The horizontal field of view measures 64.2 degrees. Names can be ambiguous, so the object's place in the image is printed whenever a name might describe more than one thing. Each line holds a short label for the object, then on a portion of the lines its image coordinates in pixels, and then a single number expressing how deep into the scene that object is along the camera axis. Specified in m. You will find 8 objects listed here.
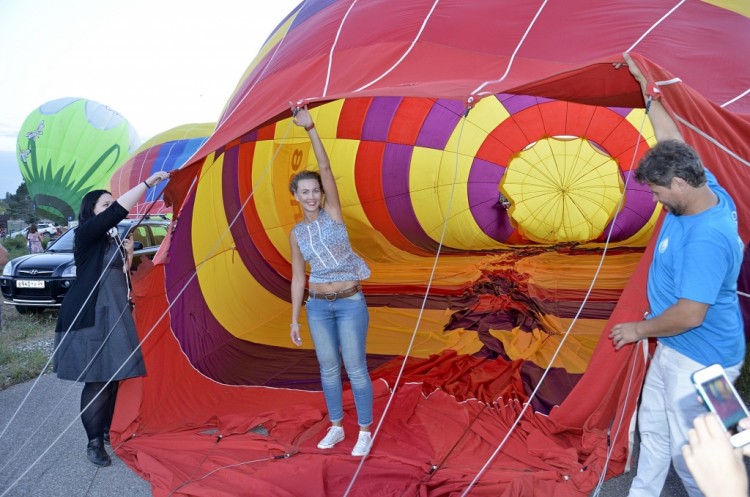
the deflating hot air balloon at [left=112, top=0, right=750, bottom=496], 2.65
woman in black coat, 2.93
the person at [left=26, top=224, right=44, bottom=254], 14.00
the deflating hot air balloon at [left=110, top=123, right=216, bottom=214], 10.81
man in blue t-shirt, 1.82
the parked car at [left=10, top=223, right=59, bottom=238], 25.57
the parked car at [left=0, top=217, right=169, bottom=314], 6.36
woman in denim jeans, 2.75
